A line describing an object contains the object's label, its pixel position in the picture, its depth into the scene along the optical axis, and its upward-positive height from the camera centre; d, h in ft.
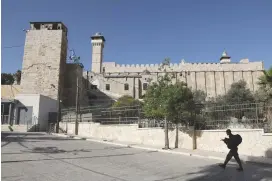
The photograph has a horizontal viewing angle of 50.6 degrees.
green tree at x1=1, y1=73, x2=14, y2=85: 195.66 +27.11
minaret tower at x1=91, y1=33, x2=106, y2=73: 226.17 +51.09
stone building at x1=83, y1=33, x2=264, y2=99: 205.36 +33.13
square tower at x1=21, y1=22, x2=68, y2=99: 144.77 +30.22
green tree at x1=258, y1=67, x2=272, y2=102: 40.09 +4.99
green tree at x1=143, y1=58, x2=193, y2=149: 40.63 +2.36
